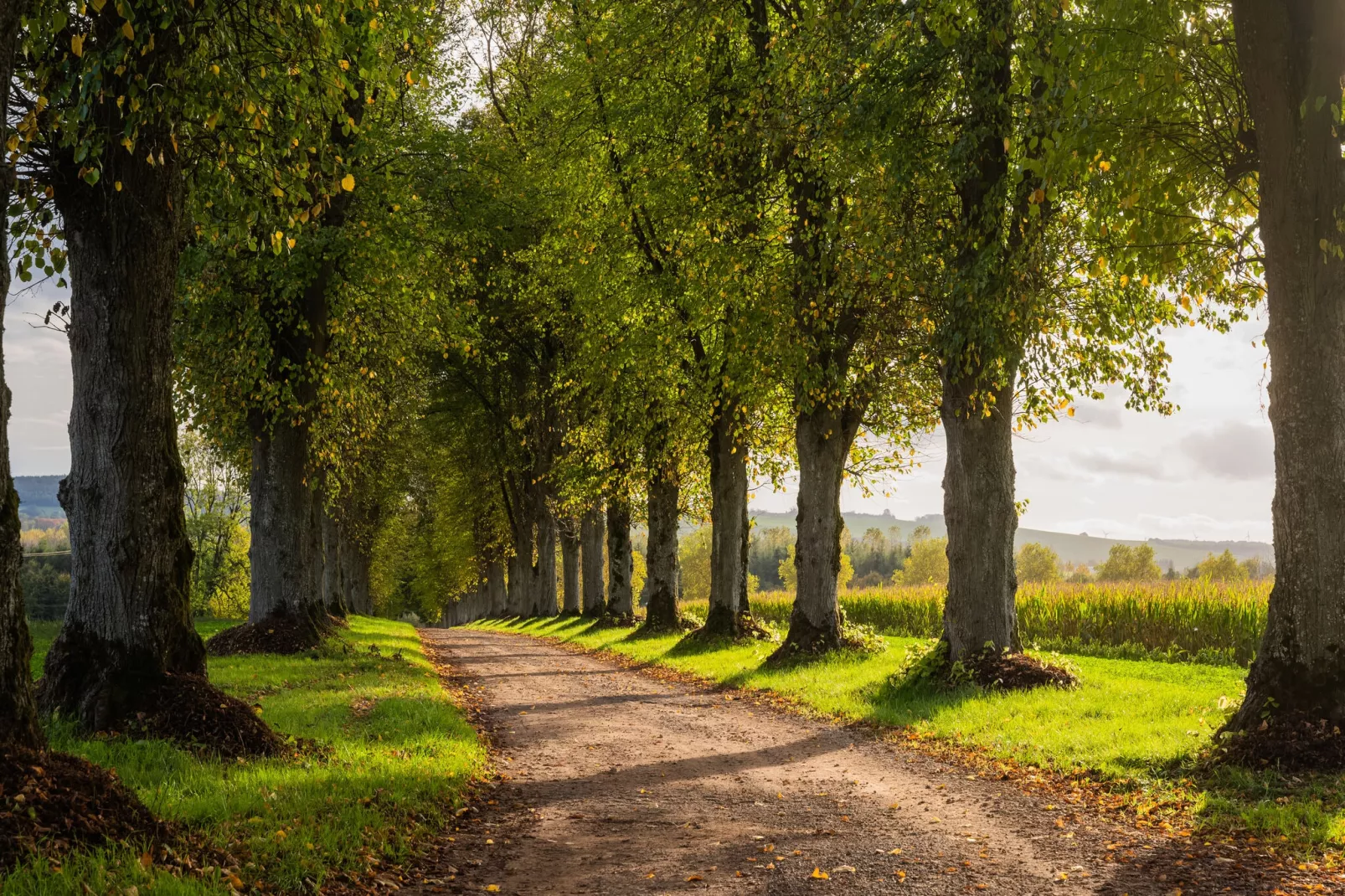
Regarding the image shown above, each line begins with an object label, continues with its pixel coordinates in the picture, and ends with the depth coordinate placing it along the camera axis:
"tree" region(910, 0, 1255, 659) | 9.91
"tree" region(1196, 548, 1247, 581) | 111.88
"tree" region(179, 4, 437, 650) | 17.78
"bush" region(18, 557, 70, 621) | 77.75
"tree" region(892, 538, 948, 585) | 138.50
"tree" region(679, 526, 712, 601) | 118.79
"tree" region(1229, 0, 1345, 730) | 9.06
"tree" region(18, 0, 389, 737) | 8.83
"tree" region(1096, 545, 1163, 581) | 122.31
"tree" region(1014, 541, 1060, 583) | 138.62
